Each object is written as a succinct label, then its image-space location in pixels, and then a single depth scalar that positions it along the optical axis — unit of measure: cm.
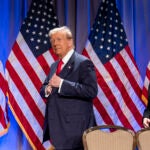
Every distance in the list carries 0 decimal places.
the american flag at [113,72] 851
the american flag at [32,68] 834
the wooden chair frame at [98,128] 620
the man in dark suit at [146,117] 674
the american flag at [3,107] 826
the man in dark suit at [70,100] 668
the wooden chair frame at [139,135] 620
